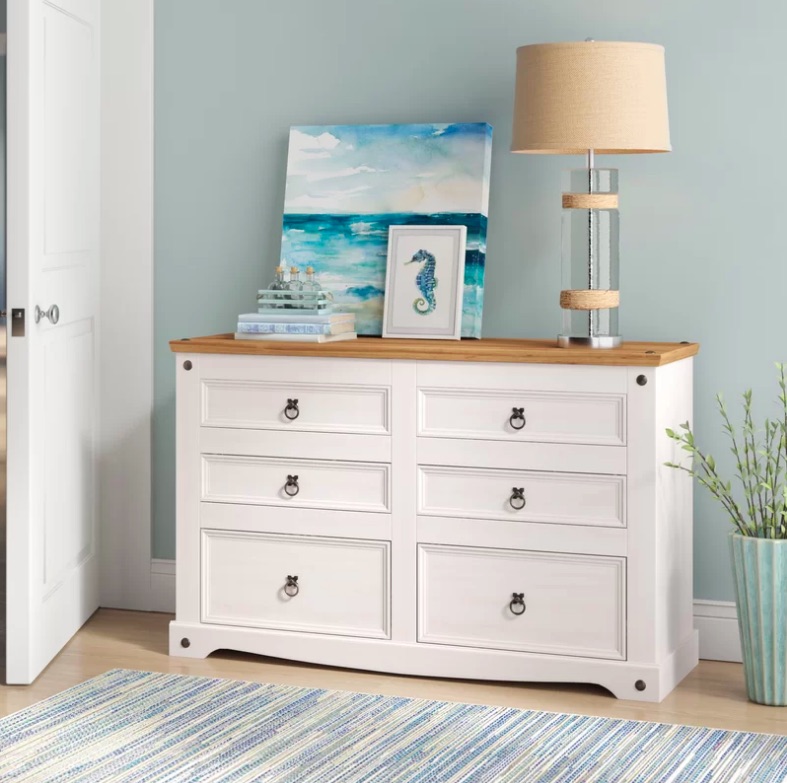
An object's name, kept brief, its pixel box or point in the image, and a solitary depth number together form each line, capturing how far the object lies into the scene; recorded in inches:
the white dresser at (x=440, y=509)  114.7
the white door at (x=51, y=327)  119.6
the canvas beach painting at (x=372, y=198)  132.0
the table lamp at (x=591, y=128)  115.3
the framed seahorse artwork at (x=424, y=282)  131.0
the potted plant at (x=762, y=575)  112.3
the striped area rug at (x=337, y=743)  97.6
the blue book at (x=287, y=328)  125.3
